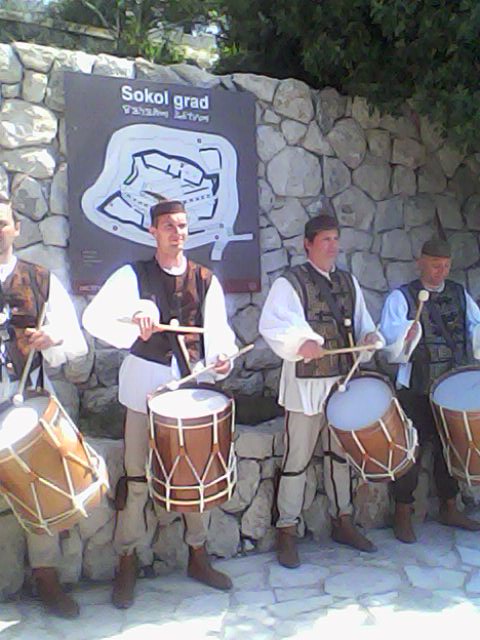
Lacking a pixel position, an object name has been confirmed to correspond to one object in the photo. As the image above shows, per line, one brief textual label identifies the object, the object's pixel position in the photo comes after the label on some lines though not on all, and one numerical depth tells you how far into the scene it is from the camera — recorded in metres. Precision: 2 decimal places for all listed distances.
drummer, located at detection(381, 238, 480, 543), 3.24
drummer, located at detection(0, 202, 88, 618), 2.48
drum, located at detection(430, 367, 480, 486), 2.88
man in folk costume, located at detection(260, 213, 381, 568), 2.93
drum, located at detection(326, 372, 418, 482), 2.72
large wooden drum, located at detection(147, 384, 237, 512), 2.42
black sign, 3.22
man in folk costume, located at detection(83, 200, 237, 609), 2.62
